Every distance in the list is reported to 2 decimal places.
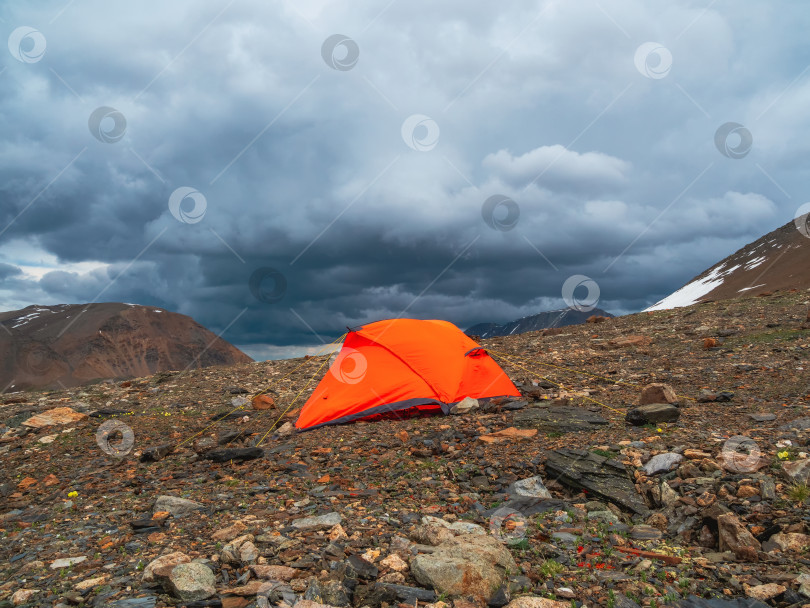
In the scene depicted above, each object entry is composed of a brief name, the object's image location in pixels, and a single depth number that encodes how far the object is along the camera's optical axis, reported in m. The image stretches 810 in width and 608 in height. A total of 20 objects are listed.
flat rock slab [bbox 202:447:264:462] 9.60
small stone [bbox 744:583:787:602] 4.29
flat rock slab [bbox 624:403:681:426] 9.39
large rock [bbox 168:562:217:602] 4.27
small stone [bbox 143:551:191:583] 4.66
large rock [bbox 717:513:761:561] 4.96
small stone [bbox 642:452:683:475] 7.22
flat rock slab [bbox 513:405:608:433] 9.73
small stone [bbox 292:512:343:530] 5.80
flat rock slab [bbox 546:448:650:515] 6.61
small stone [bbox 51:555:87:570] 5.42
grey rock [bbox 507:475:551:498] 6.98
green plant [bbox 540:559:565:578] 4.69
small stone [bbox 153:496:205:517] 6.92
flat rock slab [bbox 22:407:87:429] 13.34
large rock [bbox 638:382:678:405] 10.38
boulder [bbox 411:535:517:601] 4.23
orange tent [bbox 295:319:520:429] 12.12
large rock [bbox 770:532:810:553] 5.02
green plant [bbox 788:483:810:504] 5.73
